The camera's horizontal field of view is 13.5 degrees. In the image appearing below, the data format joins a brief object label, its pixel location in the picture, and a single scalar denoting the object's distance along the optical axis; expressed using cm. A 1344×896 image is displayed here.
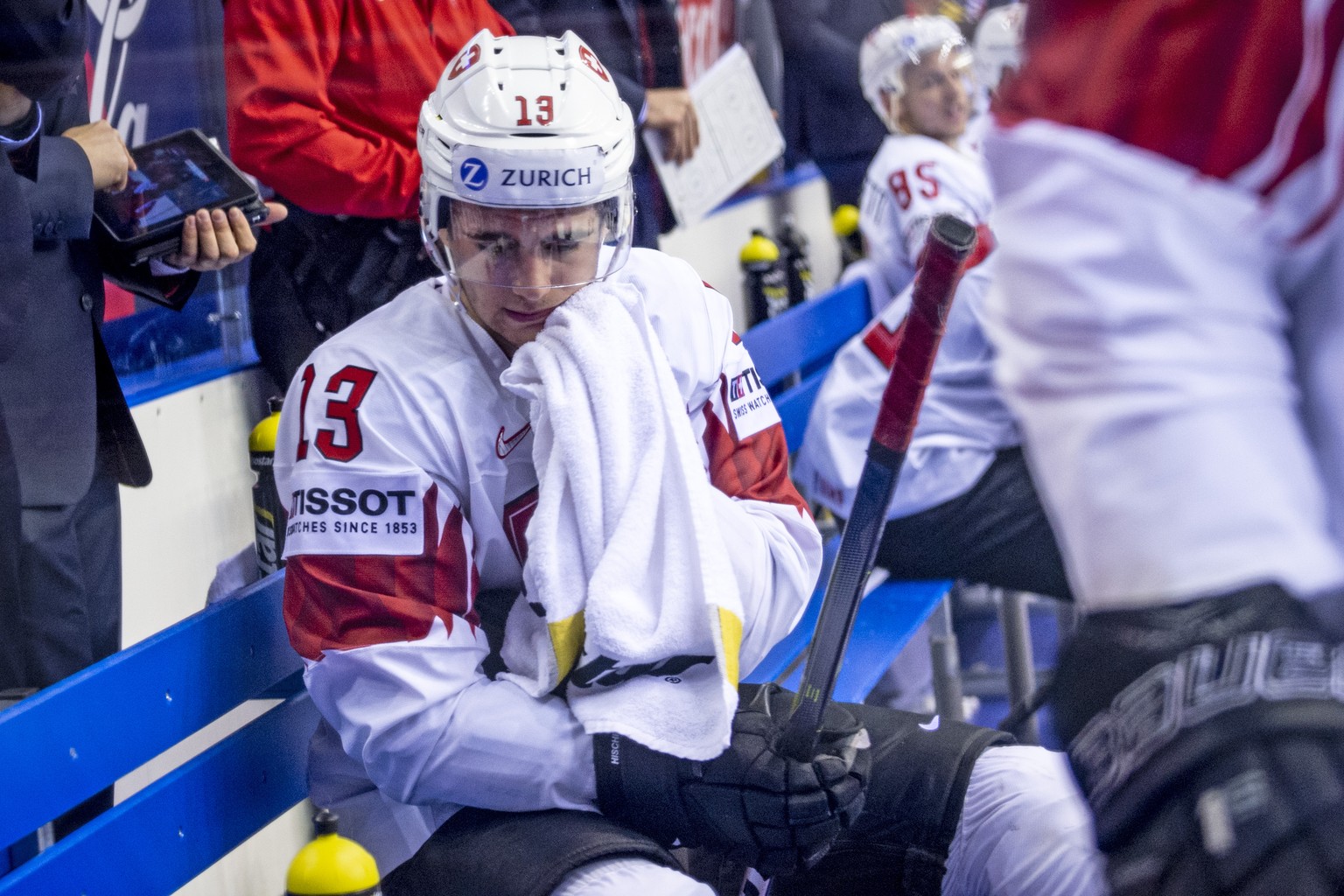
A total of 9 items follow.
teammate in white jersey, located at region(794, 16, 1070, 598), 706
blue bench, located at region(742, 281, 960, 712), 649
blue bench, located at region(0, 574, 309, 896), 568
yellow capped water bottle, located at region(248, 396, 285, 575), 622
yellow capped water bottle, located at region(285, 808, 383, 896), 568
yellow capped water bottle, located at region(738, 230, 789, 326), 874
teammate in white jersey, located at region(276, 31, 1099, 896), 575
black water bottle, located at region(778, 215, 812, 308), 993
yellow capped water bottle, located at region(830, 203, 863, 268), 1042
